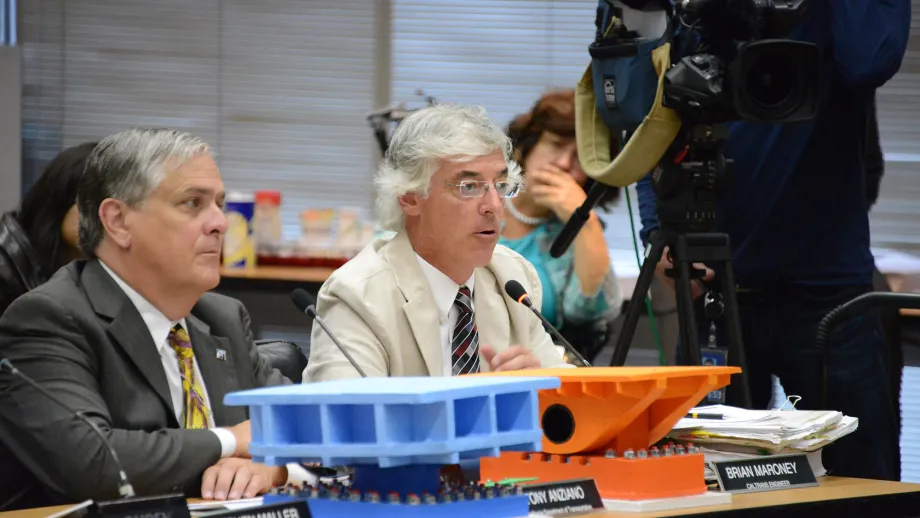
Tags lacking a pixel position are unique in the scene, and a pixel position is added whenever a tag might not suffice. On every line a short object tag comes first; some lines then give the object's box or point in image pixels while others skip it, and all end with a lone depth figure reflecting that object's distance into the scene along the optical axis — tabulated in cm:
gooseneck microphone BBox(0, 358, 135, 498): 457
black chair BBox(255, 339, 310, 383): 541
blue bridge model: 444
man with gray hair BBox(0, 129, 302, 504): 485
